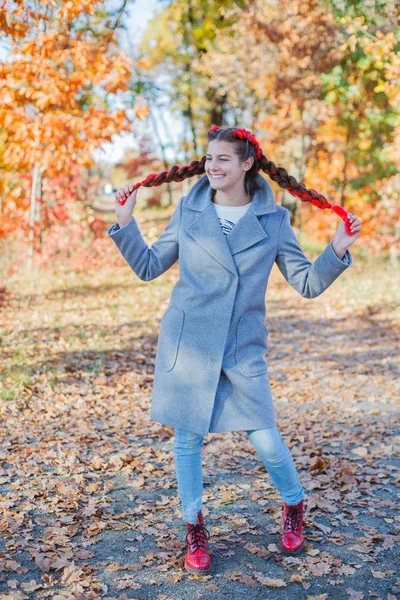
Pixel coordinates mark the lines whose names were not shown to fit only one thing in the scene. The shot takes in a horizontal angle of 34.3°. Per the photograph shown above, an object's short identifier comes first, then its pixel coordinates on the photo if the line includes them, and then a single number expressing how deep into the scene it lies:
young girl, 2.93
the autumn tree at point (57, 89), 8.19
